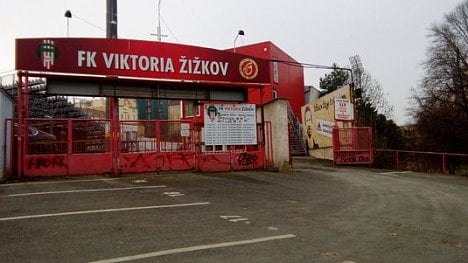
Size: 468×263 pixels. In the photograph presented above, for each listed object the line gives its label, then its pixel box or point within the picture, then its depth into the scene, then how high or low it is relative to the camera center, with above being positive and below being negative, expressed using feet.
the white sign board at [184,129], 60.75 +2.78
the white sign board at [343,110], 89.40 +7.11
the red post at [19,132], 51.39 +2.42
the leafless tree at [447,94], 144.97 +16.59
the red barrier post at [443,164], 77.30 -3.10
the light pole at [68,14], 59.52 +17.31
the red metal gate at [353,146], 85.15 +0.21
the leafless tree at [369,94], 152.56 +17.07
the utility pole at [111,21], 61.98 +17.07
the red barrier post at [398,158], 83.72 -2.08
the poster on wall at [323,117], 94.10 +6.72
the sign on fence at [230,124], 61.82 +3.40
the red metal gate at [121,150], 52.60 +0.27
